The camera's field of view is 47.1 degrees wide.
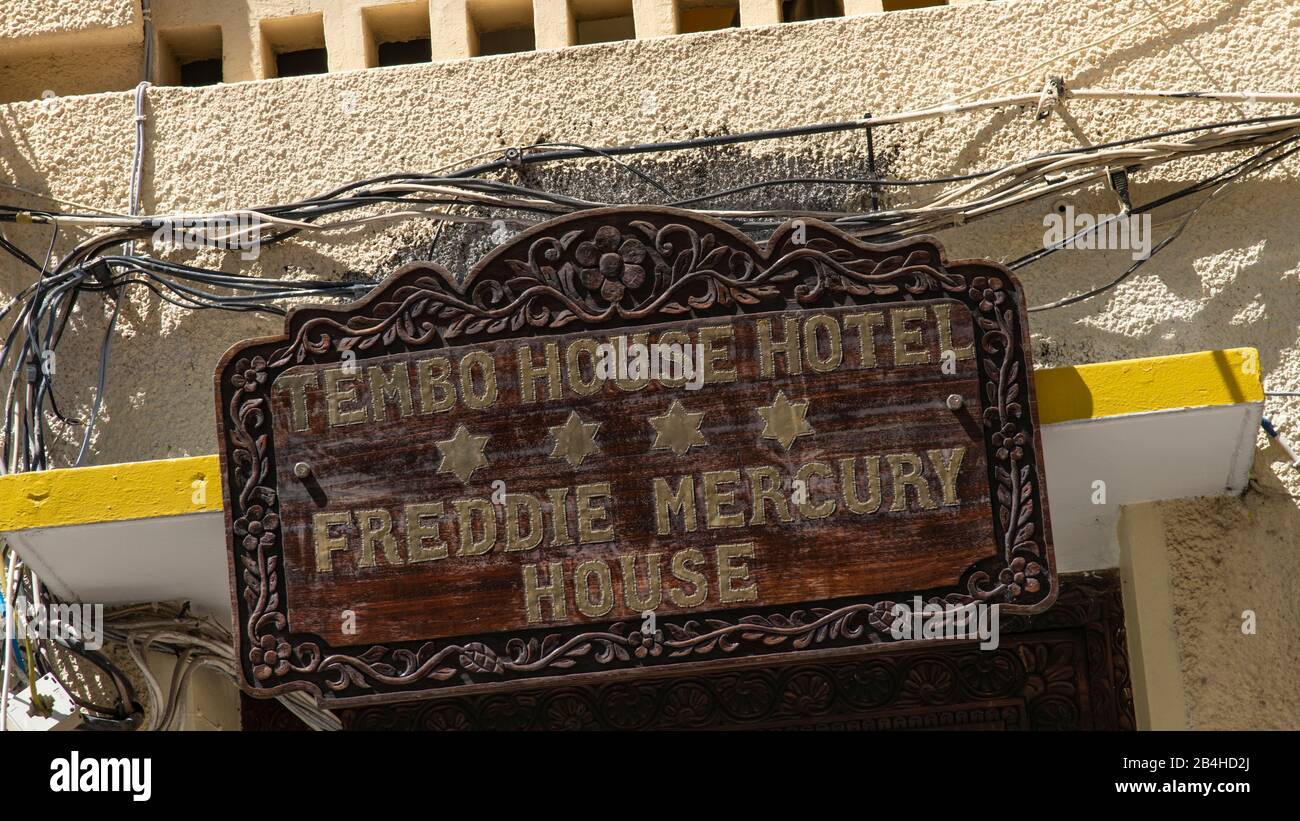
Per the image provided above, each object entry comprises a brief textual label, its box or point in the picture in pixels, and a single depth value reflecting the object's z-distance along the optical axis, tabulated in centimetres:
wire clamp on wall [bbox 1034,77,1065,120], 570
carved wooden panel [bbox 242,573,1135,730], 571
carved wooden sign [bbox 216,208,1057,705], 476
